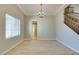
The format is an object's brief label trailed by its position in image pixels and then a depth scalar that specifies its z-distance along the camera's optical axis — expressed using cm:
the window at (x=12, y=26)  145
